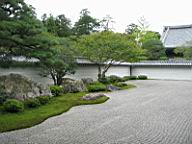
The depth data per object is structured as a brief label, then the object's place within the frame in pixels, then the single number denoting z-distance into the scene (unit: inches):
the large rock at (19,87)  297.5
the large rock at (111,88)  461.4
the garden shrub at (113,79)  598.9
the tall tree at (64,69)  423.0
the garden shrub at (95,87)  443.9
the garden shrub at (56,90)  373.2
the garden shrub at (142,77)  776.1
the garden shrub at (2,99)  283.1
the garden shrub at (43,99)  304.0
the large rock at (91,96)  342.5
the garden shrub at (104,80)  543.2
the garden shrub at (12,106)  254.4
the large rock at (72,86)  414.7
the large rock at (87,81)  510.0
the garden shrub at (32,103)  282.5
